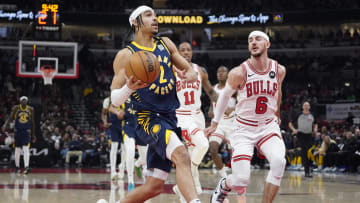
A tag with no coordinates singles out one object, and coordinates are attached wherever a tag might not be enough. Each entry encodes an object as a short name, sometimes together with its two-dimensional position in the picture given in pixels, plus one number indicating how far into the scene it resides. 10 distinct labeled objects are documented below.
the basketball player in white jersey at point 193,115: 8.22
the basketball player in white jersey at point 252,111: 6.23
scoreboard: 20.77
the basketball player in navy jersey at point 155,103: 4.97
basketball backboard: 22.16
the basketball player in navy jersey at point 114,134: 12.37
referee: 14.76
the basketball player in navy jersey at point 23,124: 15.27
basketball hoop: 22.20
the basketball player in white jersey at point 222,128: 10.03
